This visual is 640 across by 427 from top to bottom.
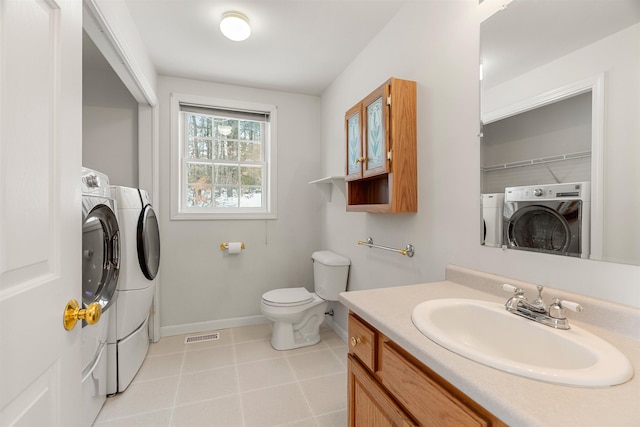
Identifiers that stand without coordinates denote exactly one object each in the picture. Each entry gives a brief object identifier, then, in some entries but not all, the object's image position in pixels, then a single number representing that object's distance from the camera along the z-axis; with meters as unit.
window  2.73
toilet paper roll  2.75
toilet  2.30
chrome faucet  0.81
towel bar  1.65
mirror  0.82
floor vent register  2.53
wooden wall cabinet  1.56
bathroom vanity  0.52
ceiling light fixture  1.81
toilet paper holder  2.77
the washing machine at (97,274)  1.39
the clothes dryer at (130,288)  1.75
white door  0.48
